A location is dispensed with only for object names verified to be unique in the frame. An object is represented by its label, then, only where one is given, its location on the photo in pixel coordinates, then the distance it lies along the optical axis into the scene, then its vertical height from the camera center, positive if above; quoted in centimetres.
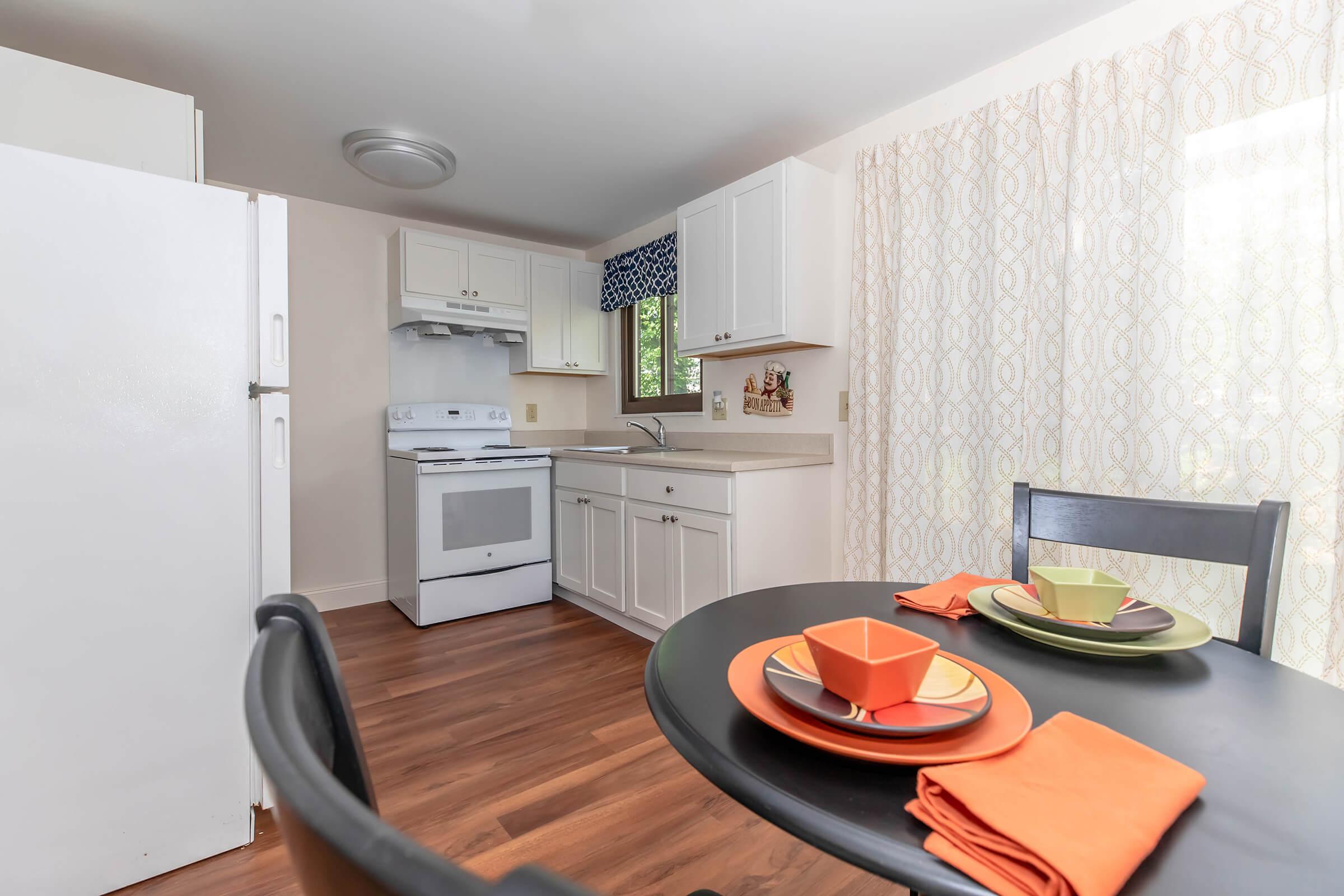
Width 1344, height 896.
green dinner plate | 77 -26
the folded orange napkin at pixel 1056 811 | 42 -28
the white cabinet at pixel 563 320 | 395 +76
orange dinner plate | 54 -27
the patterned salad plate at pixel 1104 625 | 81 -25
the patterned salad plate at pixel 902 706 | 57 -26
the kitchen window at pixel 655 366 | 373 +45
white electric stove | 323 -46
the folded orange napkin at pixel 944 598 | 96 -26
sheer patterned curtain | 156 +40
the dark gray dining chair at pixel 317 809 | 18 -14
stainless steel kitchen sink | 373 -7
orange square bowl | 60 -23
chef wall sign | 302 +21
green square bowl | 84 -22
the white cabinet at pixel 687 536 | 254 -44
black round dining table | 44 -29
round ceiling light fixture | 269 +125
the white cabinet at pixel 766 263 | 261 +77
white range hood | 350 +70
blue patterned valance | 366 +101
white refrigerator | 134 -17
